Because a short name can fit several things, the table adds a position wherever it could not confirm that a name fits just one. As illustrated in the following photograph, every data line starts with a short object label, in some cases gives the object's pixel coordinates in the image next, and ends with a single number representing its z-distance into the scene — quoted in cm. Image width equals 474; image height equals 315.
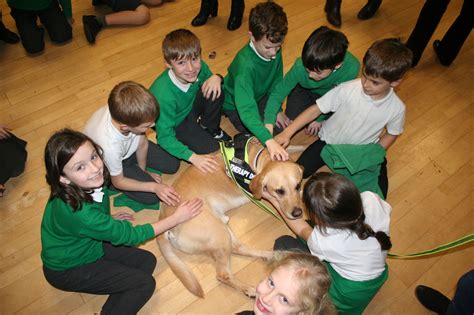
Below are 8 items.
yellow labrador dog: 228
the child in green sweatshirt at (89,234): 172
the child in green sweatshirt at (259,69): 237
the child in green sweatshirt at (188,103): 237
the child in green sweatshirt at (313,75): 232
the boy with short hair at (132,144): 204
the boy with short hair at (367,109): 216
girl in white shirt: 173
